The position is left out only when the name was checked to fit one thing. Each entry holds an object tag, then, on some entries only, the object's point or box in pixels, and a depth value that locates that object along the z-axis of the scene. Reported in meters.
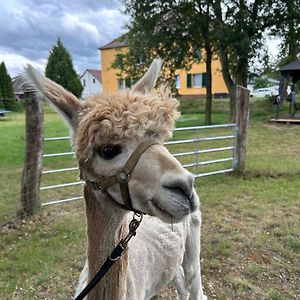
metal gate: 6.36
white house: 58.69
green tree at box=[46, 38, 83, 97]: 38.88
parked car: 37.86
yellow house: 38.58
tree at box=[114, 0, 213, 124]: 17.11
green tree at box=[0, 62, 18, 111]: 33.44
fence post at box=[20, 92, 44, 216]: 4.63
